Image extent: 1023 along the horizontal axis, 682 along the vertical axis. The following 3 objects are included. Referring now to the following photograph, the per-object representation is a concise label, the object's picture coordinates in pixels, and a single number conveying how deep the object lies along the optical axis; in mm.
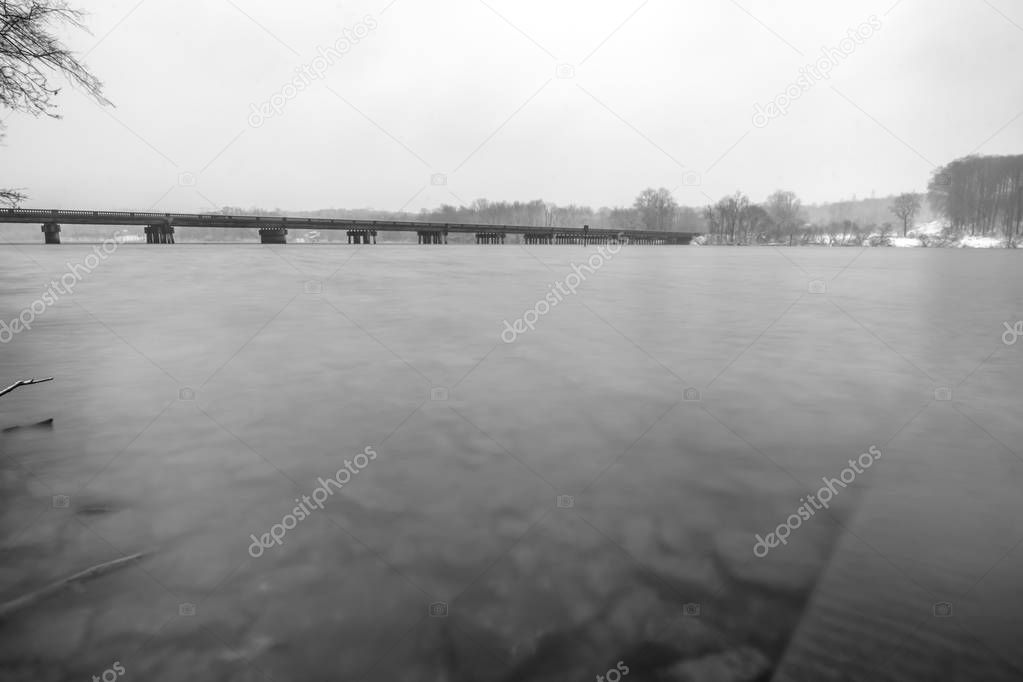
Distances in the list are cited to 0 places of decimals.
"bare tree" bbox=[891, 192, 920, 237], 190112
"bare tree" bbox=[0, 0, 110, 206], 11398
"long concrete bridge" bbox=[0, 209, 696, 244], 90875
